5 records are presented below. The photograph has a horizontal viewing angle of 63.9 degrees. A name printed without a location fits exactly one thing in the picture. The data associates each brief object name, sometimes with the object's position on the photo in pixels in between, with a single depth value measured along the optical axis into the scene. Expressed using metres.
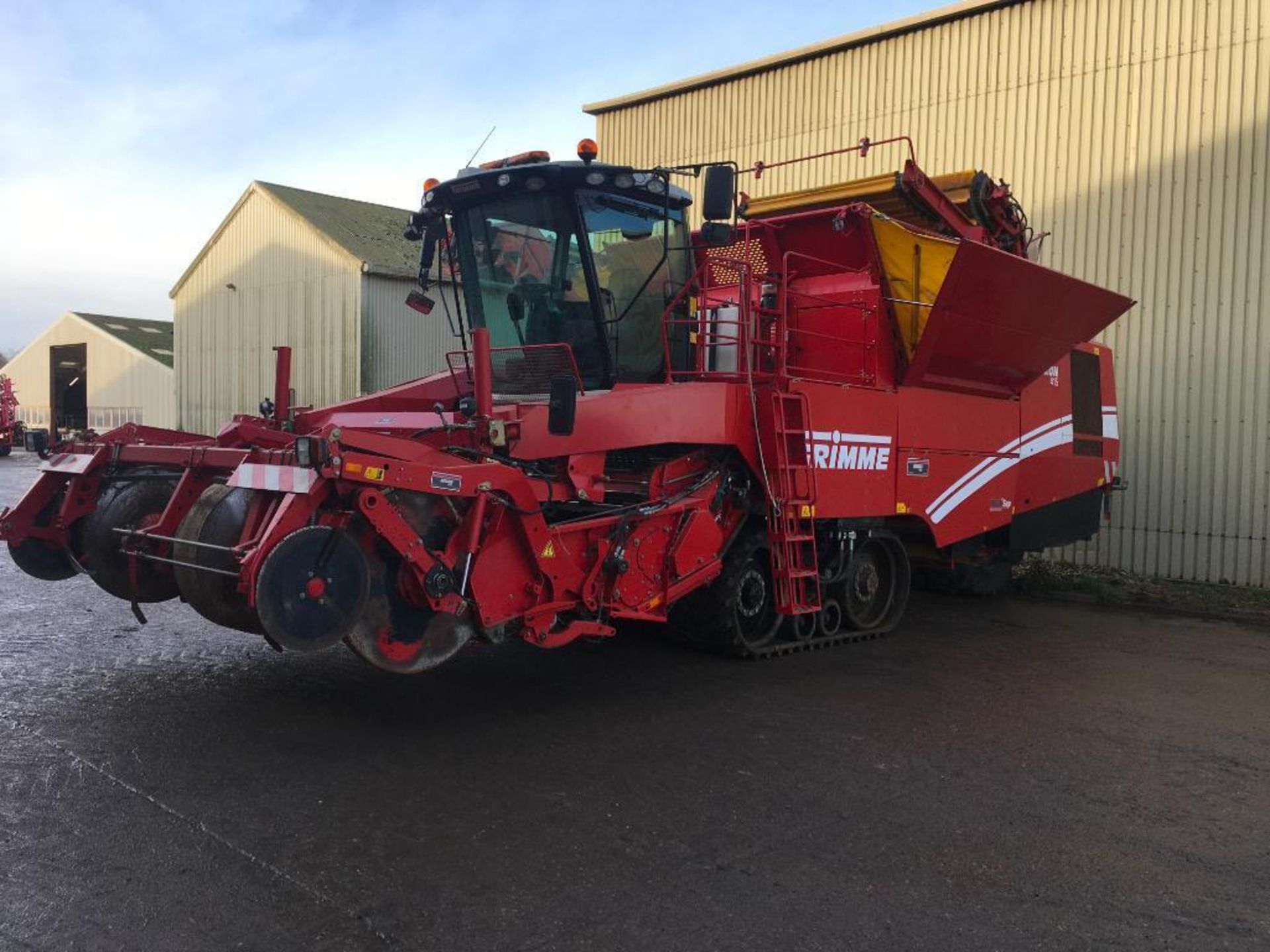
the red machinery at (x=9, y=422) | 33.50
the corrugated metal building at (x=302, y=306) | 19.67
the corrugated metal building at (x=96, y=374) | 31.06
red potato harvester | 4.54
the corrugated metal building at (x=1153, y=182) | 9.86
